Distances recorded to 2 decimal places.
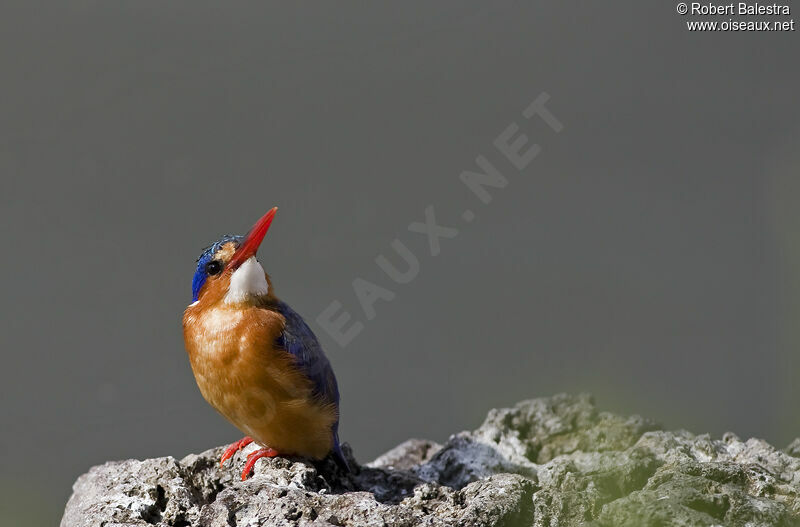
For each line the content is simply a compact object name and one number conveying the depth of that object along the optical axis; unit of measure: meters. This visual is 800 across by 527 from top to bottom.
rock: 4.64
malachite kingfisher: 6.09
